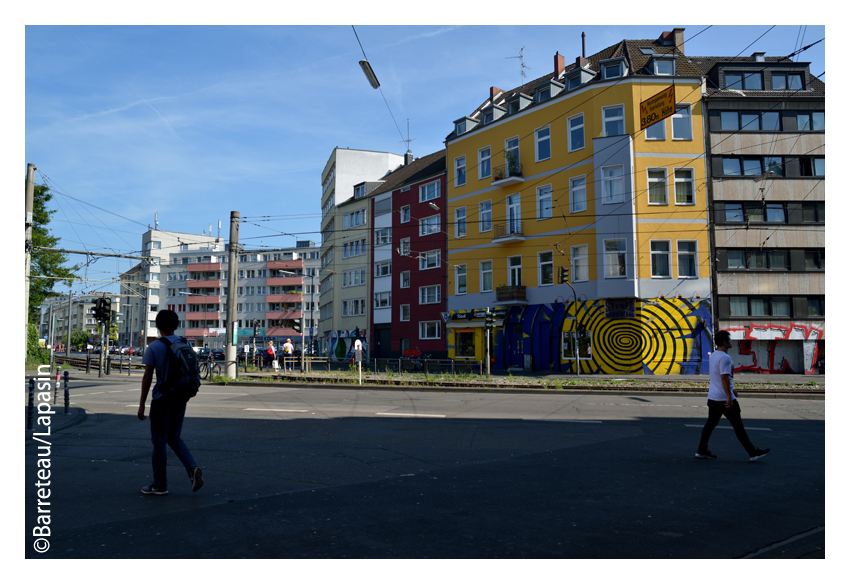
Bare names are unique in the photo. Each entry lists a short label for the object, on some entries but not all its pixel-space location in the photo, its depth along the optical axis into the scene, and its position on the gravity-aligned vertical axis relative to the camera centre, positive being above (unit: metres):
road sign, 29.02 +10.25
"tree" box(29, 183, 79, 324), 36.72 +3.88
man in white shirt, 8.04 -1.00
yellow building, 31.48 +5.26
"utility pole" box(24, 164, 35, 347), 20.12 +3.25
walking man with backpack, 5.79 -0.66
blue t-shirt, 5.77 -0.34
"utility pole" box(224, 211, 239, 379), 24.66 +0.57
